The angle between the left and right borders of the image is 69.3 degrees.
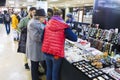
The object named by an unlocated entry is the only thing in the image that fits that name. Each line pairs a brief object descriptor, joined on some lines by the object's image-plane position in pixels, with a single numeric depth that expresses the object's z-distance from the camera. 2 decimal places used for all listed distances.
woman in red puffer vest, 1.22
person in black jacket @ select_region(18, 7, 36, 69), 1.93
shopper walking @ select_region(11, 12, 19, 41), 4.30
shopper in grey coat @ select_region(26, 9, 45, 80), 1.45
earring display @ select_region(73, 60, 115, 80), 1.08
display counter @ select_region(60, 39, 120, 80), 1.10
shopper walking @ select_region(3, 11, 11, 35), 5.73
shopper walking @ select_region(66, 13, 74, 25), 2.41
